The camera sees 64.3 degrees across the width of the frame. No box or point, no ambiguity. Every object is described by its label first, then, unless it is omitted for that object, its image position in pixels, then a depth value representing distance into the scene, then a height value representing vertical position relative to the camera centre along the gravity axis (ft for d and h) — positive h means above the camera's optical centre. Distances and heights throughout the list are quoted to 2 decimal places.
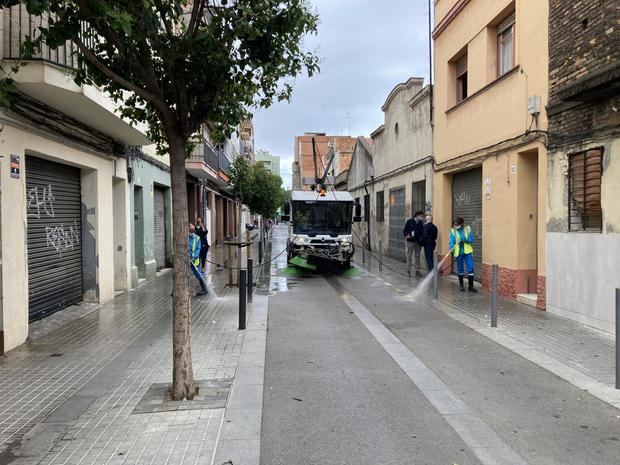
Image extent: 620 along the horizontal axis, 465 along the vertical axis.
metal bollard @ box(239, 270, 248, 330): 24.42 -3.77
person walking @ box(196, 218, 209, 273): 43.06 -1.74
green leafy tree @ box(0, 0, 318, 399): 14.20 +5.27
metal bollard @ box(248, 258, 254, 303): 31.44 -3.87
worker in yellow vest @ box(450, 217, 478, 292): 36.86 -2.13
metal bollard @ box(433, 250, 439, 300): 33.06 -3.99
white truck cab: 48.65 -0.78
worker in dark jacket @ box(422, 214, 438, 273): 45.11 -1.57
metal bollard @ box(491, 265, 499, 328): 24.85 -3.87
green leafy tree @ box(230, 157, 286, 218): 89.51 +6.87
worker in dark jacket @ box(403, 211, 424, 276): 47.14 -1.62
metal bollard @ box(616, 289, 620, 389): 15.98 -3.64
